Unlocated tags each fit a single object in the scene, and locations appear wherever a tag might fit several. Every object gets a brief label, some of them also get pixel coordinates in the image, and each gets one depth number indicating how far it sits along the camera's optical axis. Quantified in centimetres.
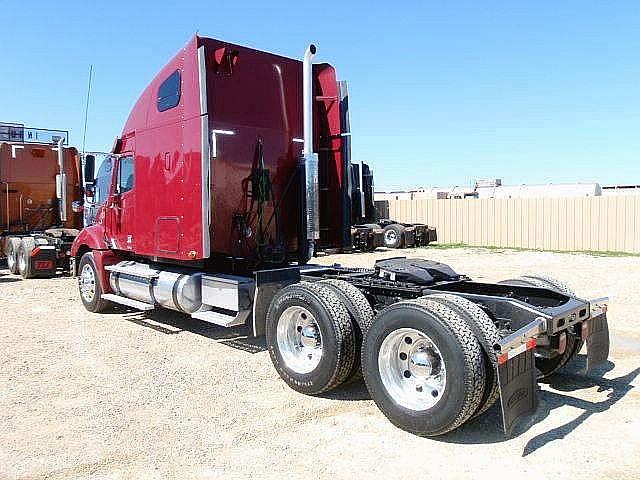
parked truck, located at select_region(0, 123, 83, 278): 1489
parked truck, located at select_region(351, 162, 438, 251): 2572
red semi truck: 439
